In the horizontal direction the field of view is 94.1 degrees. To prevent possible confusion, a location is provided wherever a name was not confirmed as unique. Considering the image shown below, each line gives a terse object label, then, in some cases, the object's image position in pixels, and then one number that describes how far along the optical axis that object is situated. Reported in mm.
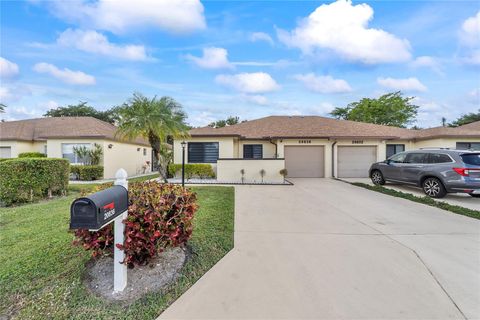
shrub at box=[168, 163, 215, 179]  13711
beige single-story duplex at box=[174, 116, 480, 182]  14586
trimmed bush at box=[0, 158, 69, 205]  6926
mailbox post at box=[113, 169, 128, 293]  2377
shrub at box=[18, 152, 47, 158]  15042
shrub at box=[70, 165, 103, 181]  13766
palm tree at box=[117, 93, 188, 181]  11273
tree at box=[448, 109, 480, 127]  34594
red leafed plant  2482
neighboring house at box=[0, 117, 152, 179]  14773
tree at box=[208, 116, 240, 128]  44475
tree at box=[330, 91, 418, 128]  28016
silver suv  7637
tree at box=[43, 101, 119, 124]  34656
